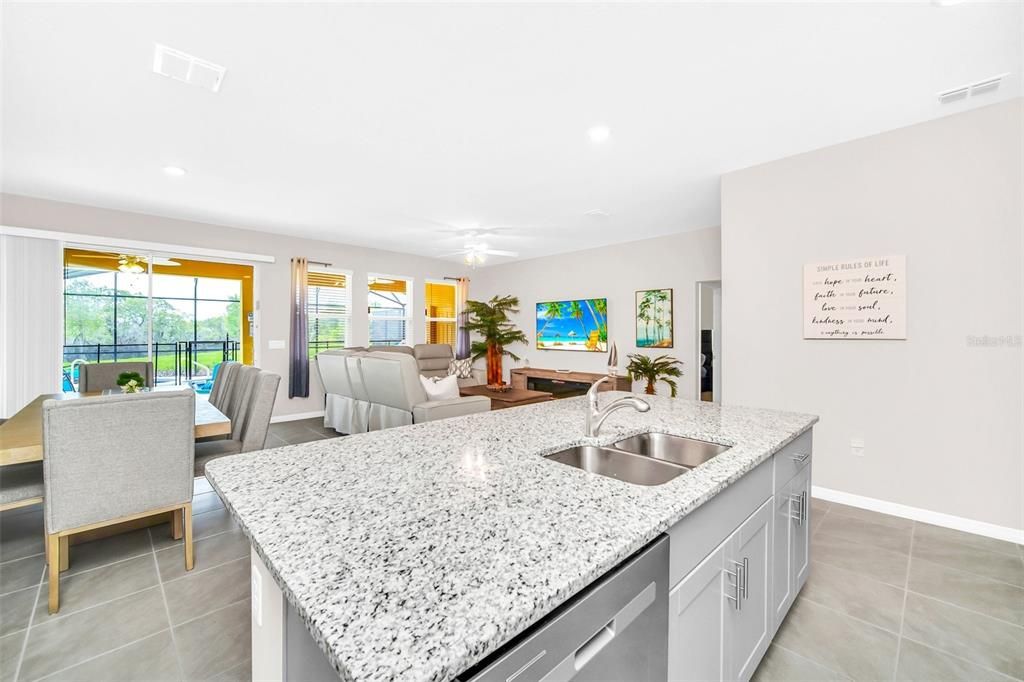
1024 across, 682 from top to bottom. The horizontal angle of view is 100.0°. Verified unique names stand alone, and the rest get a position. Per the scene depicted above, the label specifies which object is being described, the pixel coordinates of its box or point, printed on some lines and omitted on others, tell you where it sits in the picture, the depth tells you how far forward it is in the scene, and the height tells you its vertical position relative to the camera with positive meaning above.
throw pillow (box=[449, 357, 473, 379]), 6.78 -0.42
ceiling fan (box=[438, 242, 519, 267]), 5.75 +1.28
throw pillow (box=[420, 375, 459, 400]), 4.14 -0.46
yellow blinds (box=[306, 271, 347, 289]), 6.07 +0.89
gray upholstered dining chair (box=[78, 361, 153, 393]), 3.52 -0.28
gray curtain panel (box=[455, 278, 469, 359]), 7.79 +0.26
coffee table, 4.99 -0.66
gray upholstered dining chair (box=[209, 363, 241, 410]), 3.34 -0.36
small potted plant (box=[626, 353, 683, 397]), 5.45 -0.36
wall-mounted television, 6.42 +0.25
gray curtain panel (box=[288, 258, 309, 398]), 5.80 +0.05
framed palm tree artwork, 5.71 +0.31
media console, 6.06 -0.60
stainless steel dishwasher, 0.60 -0.48
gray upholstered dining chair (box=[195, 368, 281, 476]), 2.64 -0.50
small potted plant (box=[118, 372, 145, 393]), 2.91 -0.29
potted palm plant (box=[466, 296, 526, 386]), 7.09 +0.25
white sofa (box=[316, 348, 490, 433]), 3.89 -0.54
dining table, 1.84 -0.45
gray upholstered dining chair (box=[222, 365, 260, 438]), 2.86 -0.38
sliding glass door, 4.50 +0.34
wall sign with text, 2.73 +0.29
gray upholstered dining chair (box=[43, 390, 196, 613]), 1.81 -0.55
